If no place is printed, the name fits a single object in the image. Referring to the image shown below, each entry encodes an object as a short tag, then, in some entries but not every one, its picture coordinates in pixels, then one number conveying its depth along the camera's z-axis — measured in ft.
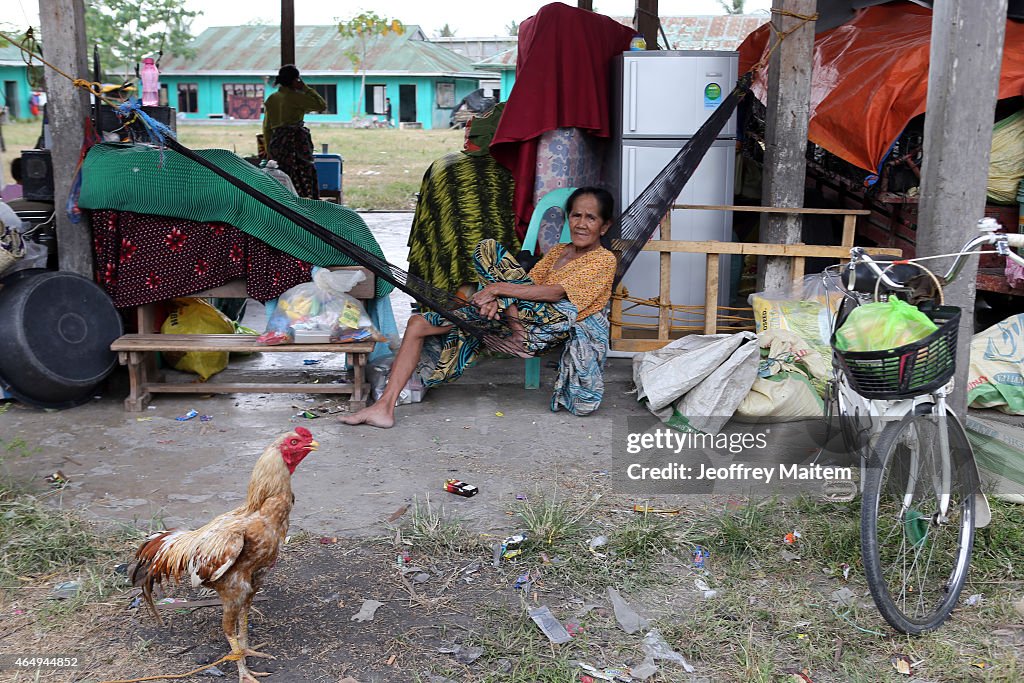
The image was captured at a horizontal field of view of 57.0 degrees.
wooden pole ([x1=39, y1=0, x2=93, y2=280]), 14.07
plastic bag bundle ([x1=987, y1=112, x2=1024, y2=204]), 15.51
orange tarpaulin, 16.15
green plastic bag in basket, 7.83
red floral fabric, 14.70
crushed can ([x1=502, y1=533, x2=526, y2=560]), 9.79
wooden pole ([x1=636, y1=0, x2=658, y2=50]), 22.72
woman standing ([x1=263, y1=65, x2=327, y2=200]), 29.71
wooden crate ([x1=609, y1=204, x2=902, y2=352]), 15.03
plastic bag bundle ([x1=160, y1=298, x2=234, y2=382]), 15.80
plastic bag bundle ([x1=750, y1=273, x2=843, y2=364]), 14.07
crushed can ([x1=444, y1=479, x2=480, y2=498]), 11.30
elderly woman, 13.67
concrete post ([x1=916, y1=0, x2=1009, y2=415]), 10.36
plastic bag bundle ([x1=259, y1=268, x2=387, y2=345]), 14.29
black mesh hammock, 13.17
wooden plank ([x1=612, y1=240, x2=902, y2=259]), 14.82
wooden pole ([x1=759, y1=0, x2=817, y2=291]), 15.21
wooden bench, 14.15
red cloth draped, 16.72
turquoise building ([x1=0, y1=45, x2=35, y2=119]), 85.10
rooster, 7.59
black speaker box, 15.06
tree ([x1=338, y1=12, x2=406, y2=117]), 89.10
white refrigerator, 16.87
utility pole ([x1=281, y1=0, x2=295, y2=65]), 29.35
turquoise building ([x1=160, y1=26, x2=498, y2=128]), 93.91
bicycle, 8.04
